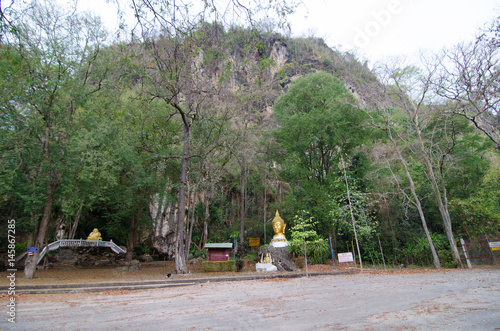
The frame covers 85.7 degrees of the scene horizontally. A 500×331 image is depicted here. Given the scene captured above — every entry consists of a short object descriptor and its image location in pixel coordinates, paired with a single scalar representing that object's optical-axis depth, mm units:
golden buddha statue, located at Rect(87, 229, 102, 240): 18984
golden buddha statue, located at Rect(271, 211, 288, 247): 14789
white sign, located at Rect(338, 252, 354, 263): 10771
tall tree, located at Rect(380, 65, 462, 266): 13359
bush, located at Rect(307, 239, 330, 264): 15055
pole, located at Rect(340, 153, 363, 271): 13472
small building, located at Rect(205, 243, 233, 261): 15836
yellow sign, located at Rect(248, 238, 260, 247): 19867
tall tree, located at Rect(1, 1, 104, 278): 10281
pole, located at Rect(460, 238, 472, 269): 12469
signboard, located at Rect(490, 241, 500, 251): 11500
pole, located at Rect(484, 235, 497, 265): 12453
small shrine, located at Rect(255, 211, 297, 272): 12954
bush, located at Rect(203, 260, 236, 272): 13406
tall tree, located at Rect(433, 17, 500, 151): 10289
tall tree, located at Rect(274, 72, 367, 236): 15641
